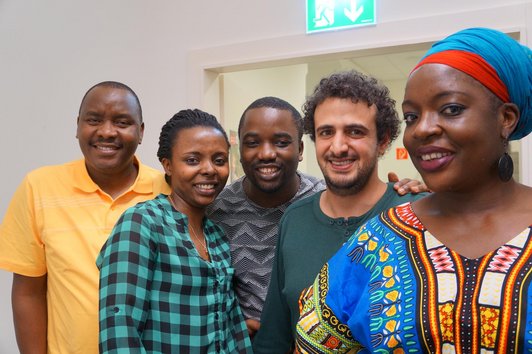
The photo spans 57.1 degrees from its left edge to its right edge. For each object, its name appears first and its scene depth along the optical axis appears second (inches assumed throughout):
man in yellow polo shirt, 60.9
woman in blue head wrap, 29.3
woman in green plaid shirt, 49.5
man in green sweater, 52.7
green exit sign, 95.4
